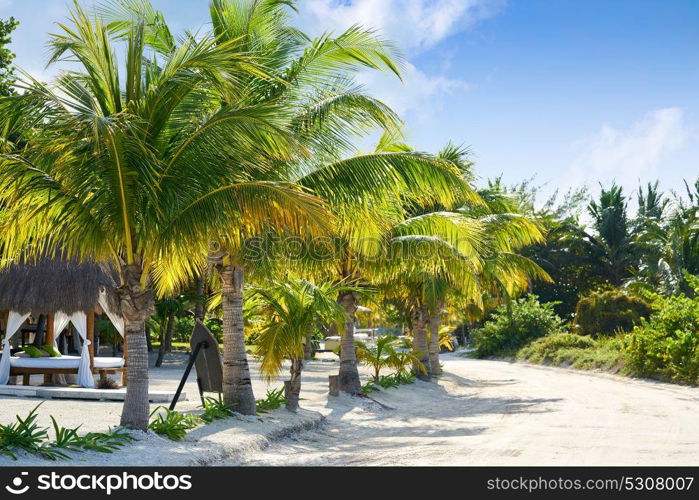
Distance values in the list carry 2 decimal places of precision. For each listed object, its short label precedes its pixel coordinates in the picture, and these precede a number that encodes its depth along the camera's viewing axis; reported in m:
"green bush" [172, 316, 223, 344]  37.28
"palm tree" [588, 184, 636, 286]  48.44
